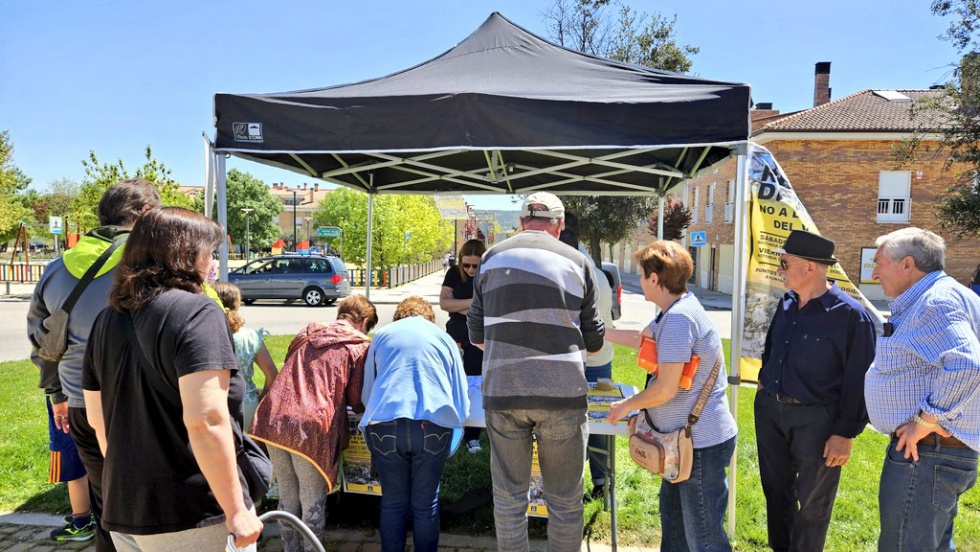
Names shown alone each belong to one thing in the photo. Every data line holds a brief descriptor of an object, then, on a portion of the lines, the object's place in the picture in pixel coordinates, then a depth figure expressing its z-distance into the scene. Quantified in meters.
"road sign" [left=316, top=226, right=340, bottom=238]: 24.70
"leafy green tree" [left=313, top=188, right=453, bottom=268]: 27.47
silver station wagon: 18.80
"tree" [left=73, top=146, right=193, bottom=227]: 21.72
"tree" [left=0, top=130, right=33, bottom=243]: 22.77
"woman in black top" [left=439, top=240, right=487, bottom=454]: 4.62
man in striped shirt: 2.40
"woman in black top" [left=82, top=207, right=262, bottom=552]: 1.56
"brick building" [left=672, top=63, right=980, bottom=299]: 23.23
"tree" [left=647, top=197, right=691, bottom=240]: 29.72
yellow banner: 3.35
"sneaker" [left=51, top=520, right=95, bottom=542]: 3.42
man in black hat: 2.62
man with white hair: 2.19
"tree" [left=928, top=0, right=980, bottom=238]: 15.02
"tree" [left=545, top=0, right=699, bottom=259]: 18.62
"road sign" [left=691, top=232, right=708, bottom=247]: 20.34
